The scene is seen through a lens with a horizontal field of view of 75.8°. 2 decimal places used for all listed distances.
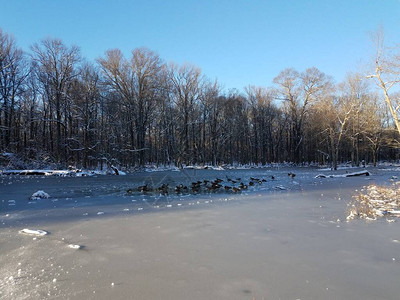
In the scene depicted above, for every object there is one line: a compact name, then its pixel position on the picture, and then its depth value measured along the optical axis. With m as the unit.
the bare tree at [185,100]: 43.06
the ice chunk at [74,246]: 3.98
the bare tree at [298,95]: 41.44
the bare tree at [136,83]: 34.53
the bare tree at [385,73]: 15.18
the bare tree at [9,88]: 28.87
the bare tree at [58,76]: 30.23
